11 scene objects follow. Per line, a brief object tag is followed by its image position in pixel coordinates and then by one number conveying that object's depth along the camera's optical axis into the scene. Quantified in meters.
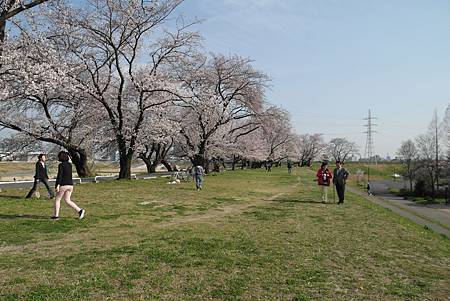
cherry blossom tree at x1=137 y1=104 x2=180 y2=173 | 24.92
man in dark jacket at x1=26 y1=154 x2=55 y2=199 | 13.26
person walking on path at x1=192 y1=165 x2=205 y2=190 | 20.27
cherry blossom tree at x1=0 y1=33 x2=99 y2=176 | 15.31
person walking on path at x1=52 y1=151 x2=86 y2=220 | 9.76
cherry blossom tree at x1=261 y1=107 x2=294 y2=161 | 38.78
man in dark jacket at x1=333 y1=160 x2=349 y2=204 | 16.22
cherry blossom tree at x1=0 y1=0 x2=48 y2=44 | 12.50
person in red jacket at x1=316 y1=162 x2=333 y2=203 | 16.36
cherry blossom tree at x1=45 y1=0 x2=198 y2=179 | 20.36
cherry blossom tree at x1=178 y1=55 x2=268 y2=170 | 35.25
